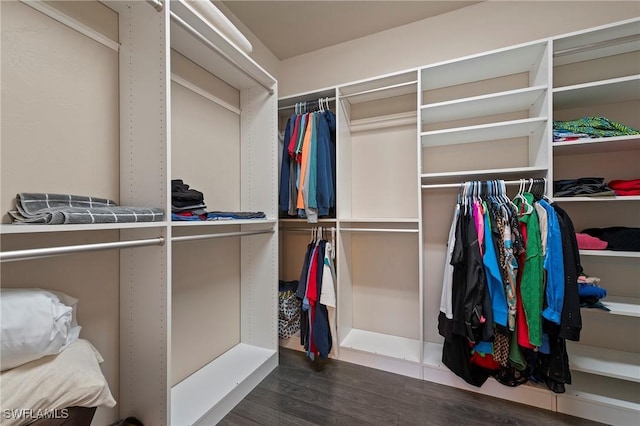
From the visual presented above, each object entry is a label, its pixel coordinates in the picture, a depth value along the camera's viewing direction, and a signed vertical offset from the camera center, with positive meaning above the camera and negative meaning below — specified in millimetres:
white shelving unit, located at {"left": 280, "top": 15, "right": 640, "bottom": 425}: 1554 +346
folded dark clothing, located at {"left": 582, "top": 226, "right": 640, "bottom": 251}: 1450 -153
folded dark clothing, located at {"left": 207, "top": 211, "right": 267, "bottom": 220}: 1545 -18
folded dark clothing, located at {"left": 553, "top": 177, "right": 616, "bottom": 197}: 1497 +147
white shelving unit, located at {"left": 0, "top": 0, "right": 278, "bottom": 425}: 1017 +198
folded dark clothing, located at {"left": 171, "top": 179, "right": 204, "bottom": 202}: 1363 +104
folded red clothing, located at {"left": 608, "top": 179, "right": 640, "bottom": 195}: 1475 +147
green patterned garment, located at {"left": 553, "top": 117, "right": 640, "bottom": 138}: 1491 +509
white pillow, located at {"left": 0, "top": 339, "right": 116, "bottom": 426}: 755 -555
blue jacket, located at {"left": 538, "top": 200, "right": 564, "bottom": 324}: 1380 -328
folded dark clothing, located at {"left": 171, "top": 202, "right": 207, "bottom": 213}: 1349 +32
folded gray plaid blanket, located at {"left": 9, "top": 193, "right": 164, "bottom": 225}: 828 +7
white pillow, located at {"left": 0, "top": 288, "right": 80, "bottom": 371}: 766 -360
